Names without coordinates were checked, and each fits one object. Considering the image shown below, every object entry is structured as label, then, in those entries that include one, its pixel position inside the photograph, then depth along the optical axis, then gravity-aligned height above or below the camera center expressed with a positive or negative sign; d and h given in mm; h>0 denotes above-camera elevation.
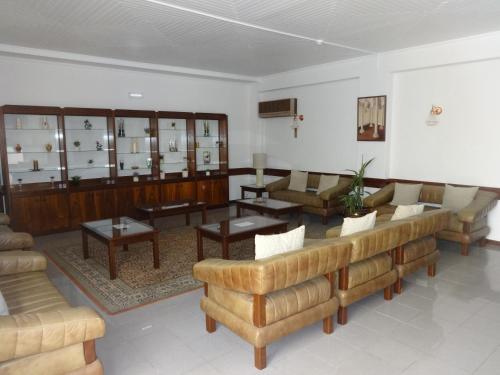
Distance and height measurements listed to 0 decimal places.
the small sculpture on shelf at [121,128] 7594 +288
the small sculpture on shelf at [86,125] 7199 +332
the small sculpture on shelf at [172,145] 8391 -59
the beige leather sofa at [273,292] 2637 -1143
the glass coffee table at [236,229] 4672 -1125
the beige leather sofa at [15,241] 4098 -1065
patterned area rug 4105 -1602
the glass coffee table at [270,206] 6363 -1108
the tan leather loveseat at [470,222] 5198 -1127
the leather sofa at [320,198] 7168 -1104
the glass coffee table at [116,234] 4504 -1125
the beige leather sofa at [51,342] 2070 -1124
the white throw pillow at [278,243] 2916 -794
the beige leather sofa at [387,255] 3330 -1139
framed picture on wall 7035 +447
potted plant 6513 -964
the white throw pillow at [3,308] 2409 -1050
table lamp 8891 -543
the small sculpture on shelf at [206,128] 8898 +331
